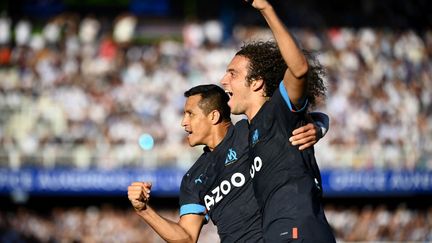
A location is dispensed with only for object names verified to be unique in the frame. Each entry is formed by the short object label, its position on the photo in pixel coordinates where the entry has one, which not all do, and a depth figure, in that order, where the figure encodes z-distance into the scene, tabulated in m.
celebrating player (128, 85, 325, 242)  10.79
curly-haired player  9.16
